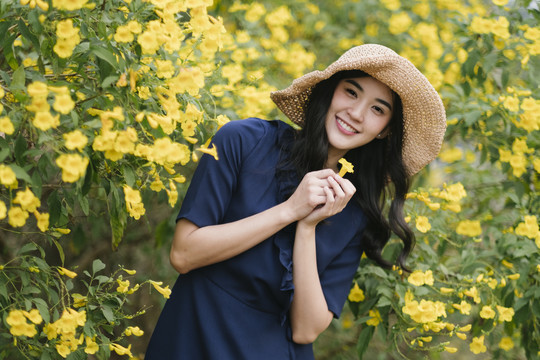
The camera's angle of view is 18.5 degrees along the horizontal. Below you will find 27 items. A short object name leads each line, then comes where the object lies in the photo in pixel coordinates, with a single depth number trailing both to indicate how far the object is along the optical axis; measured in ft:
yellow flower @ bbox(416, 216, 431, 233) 13.04
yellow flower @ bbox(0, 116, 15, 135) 10.37
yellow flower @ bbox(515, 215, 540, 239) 13.16
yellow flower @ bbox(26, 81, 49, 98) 10.32
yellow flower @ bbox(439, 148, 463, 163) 16.97
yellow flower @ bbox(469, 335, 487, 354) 13.37
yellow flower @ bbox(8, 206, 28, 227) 10.59
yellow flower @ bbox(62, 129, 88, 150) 10.36
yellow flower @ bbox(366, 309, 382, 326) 13.14
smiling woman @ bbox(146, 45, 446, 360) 11.57
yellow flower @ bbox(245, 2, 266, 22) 15.38
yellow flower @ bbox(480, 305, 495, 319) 12.94
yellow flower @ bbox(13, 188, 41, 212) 10.52
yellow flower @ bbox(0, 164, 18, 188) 10.34
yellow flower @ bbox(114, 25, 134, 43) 10.69
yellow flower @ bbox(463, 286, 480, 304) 12.83
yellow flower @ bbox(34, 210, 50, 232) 10.90
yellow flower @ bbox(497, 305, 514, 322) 13.03
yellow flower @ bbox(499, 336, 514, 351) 14.00
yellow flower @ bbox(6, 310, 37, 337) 10.95
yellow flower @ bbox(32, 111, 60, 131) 10.33
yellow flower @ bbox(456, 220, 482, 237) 14.16
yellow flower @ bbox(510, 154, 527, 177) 13.82
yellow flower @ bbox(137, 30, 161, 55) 10.70
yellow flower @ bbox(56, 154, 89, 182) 10.36
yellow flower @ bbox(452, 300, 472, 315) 12.77
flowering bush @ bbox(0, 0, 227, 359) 10.52
